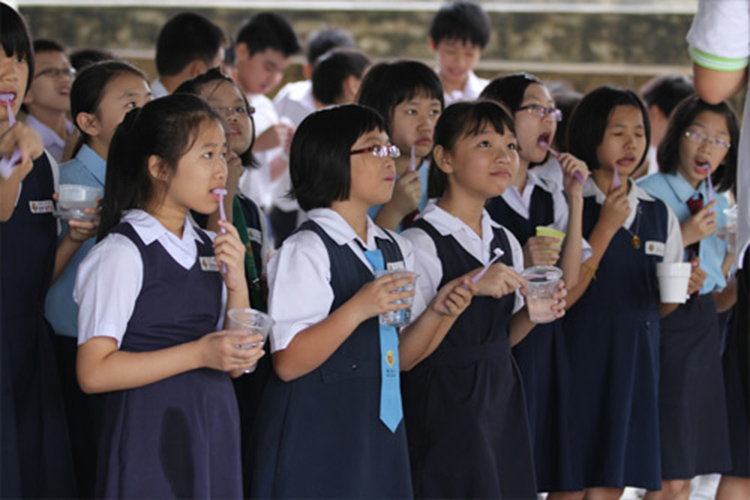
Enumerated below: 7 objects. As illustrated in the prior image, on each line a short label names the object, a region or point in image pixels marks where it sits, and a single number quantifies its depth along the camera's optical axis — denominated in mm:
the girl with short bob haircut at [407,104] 7062
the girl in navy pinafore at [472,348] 5648
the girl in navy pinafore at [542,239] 6762
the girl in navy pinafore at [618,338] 6984
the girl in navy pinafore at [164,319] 4621
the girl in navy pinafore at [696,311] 7426
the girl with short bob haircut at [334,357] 5043
